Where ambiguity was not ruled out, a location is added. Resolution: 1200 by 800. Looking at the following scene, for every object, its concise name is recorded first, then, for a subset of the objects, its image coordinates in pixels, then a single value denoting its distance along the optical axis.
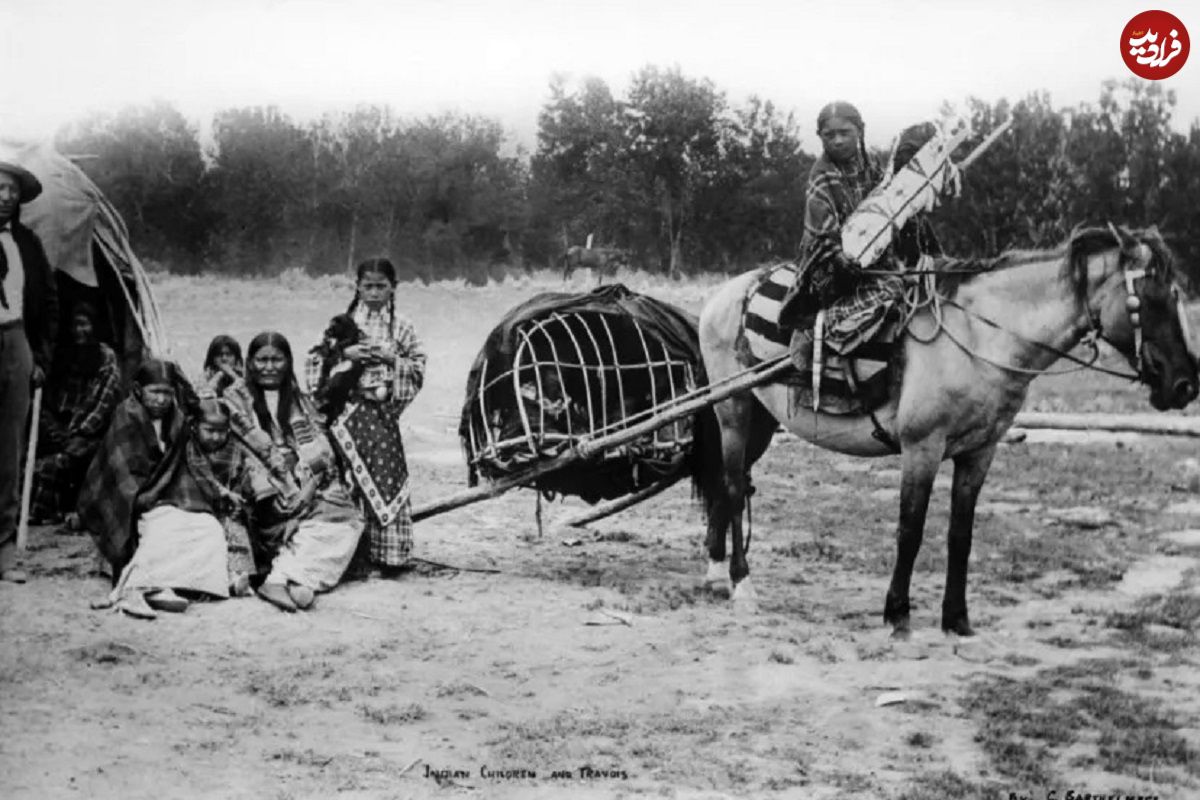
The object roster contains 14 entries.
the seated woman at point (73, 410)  6.80
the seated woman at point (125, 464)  5.41
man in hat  5.52
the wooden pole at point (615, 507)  6.67
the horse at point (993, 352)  4.77
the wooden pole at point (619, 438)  5.62
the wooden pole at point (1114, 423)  9.17
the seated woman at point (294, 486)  5.65
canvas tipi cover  6.46
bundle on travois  6.07
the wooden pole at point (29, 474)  5.96
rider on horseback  5.24
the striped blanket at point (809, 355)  5.32
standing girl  5.92
